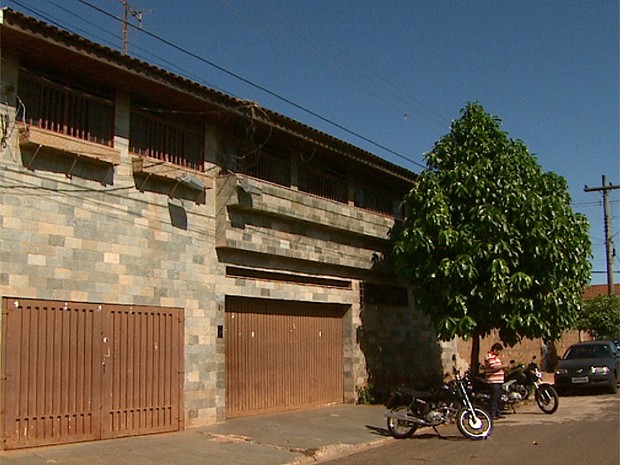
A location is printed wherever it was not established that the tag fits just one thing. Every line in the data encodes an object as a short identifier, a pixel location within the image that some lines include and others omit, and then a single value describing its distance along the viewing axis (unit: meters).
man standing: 14.81
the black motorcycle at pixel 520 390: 15.15
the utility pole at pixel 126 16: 13.79
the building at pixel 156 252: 10.79
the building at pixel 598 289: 53.23
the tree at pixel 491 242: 16.56
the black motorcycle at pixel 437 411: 12.50
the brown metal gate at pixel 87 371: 10.49
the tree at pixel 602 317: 32.31
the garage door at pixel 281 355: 14.77
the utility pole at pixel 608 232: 34.38
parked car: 20.58
